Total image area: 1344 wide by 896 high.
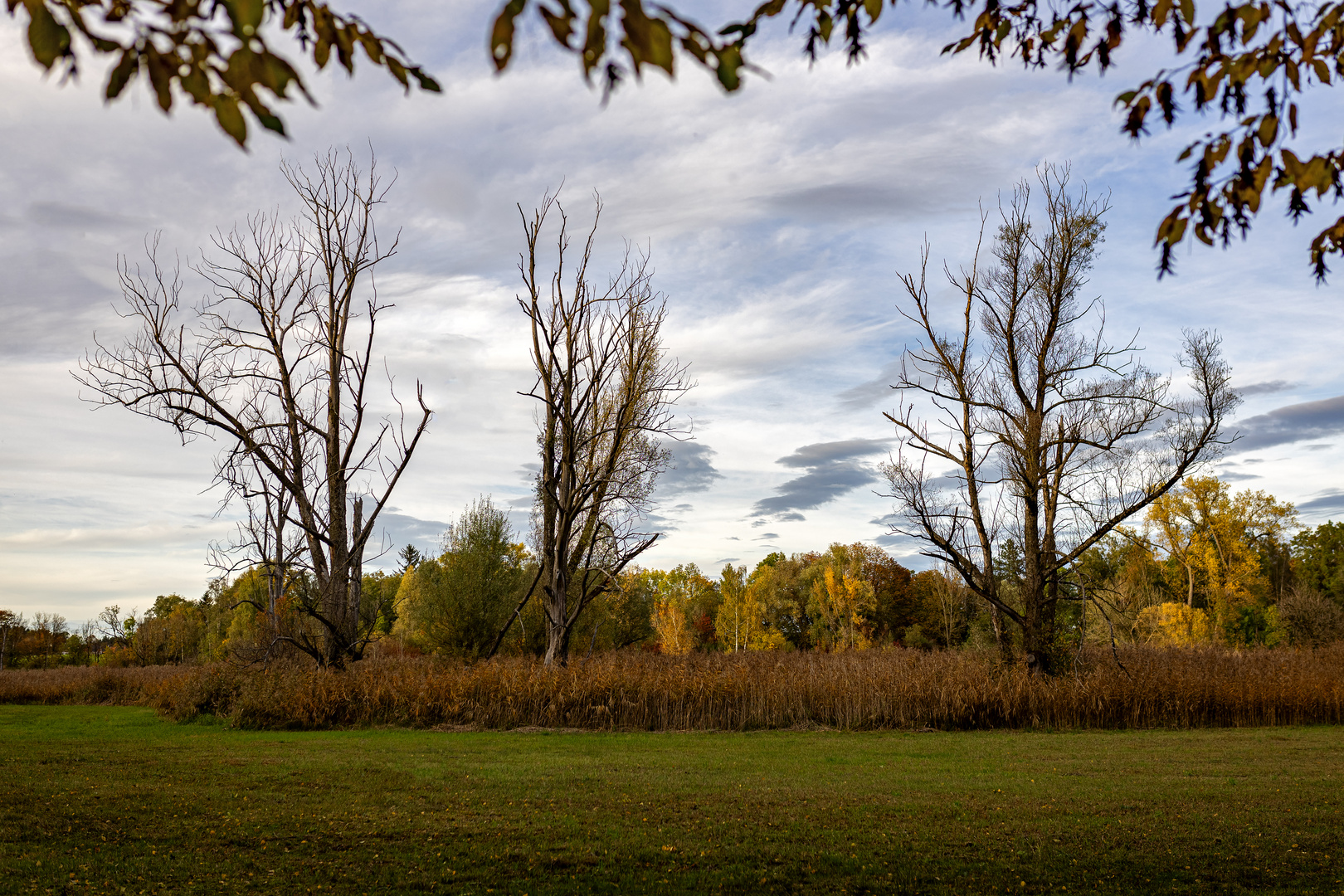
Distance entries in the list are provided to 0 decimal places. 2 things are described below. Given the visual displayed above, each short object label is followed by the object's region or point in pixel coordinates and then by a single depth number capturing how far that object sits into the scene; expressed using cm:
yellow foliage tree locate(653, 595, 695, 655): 5535
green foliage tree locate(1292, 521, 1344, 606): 5080
